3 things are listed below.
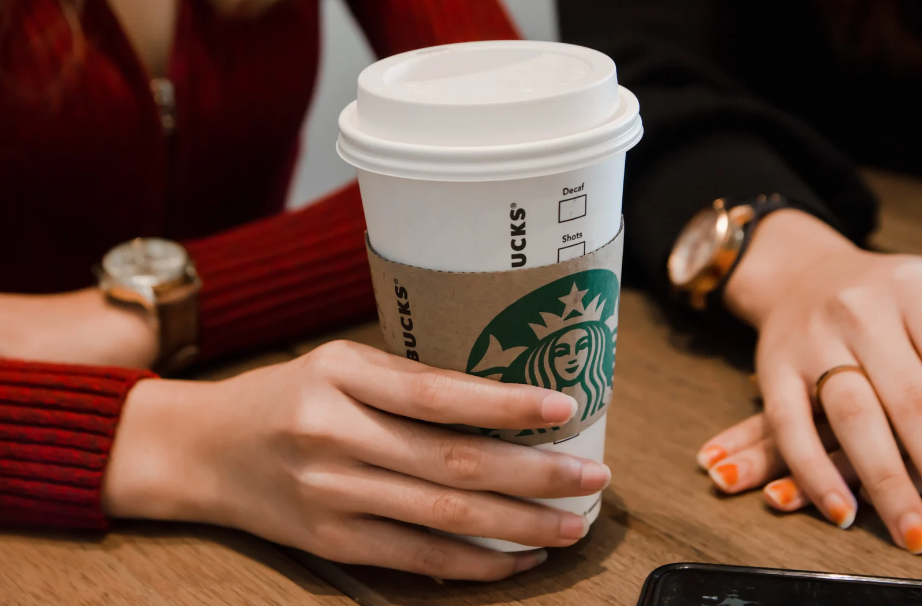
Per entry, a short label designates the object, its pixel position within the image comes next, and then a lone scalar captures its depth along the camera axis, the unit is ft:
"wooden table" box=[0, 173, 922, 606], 1.68
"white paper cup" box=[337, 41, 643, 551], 1.32
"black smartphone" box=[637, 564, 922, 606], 1.47
